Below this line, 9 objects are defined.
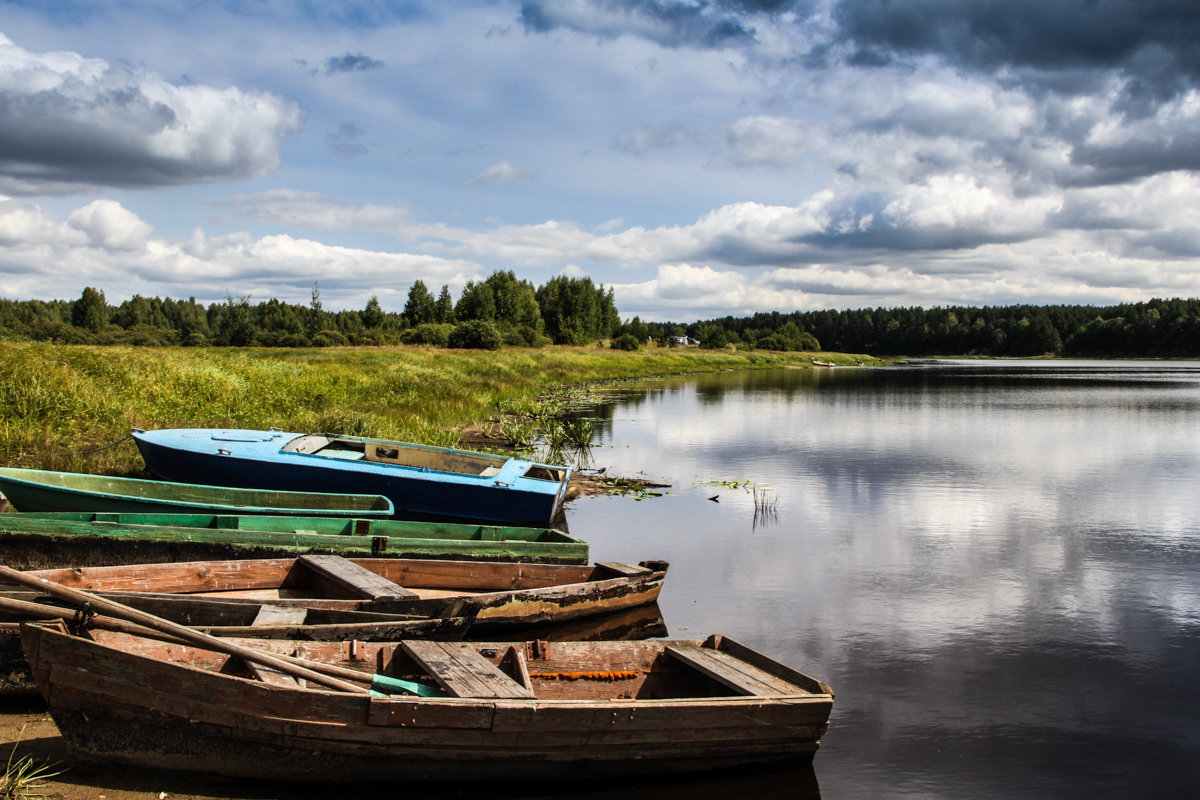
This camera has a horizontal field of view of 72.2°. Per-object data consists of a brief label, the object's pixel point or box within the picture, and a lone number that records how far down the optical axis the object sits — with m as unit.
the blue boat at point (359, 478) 12.90
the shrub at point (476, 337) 68.94
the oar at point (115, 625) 5.21
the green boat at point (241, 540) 8.55
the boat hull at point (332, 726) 5.28
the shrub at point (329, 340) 71.06
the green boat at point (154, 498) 9.98
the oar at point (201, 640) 5.44
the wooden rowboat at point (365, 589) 7.04
